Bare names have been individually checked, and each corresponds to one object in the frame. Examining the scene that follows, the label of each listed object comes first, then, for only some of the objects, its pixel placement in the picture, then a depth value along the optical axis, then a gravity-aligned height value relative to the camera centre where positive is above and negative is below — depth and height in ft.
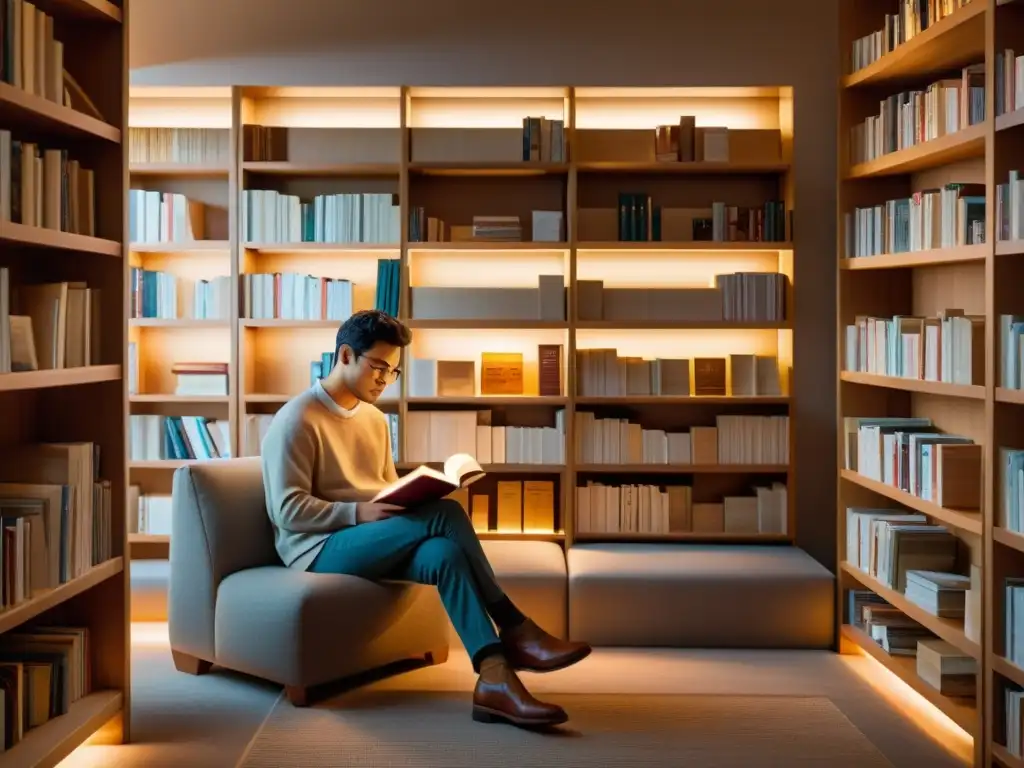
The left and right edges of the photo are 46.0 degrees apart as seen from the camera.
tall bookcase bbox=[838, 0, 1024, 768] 11.70 +0.91
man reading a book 13.41 -1.72
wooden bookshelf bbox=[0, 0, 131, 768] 11.82 +0.44
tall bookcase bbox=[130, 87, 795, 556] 18.72 +2.17
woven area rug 12.16 -3.81
